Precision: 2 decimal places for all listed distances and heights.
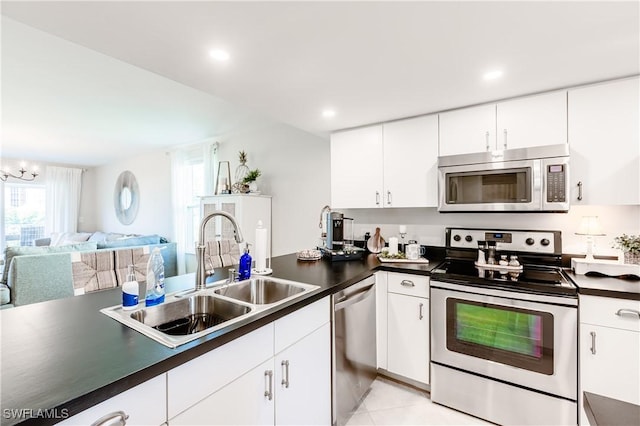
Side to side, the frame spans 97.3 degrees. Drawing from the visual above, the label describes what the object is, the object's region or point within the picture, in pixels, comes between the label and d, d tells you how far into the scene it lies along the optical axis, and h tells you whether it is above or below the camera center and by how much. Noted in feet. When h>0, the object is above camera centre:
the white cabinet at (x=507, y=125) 6.18 +2.08
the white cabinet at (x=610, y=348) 4.66 -2.30
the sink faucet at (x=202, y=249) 4.77 -0.60
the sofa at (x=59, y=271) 8.23 -1.81
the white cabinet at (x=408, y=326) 6.47 -2.68
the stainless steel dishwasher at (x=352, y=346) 5.37 -2.81
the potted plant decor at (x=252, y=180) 11.84 +1.42
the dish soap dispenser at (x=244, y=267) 5.53 -1.06
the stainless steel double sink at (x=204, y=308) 3.38 -1.41
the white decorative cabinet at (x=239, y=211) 11.26 +0.10
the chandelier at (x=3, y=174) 13.80 +2.02
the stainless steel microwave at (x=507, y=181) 5.99 +0.74
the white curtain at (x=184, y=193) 15.19 +1.14
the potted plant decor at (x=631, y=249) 5.54 -0.73
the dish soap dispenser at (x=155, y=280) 4.00 -0.97
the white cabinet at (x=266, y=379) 2.91 -2.10
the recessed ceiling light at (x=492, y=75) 5.54 +2.77
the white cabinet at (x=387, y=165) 7.66 +1.42
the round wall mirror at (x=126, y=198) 19.15 +1.14
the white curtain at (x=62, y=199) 20.33 +1.12
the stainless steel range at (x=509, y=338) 5.09 -2.48
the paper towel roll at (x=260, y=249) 6.04 -0.77
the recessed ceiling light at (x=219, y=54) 4.89 +2.83
